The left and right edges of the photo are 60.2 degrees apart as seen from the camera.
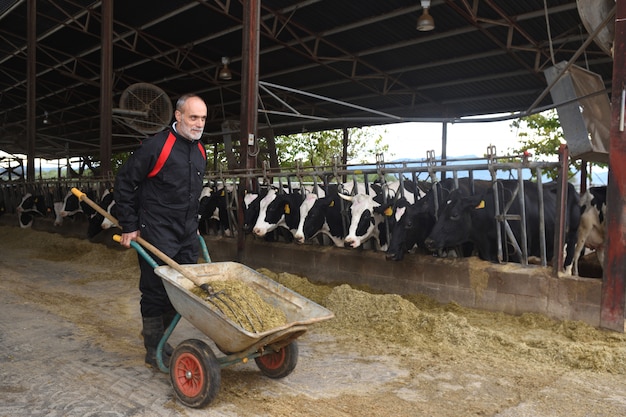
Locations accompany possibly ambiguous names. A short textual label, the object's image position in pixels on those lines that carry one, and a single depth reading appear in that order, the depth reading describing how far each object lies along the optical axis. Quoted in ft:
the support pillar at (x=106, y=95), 37.32
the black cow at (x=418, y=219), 19.97
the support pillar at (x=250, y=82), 26.14
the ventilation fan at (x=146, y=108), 39.32
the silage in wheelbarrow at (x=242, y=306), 10.09
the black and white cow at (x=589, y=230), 20.93
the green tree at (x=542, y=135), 64.75
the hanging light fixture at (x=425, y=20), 31.04
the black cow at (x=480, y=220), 19.13
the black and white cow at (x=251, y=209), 25.81
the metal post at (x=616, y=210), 14.46
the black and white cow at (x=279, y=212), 24.98
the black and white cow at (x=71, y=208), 38.81
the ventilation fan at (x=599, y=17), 17.46
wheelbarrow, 9.68
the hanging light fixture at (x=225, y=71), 48.76
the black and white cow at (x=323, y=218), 24.13
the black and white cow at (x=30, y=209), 44.24
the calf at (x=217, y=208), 30.14
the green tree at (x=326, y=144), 92.07
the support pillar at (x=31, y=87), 44.86
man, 11.44
